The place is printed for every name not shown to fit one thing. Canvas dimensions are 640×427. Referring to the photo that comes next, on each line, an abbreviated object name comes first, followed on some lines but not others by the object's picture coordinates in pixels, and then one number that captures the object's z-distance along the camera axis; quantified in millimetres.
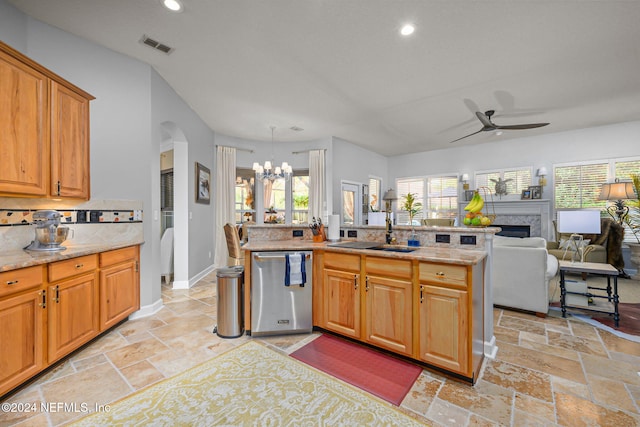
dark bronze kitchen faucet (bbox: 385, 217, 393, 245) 2732
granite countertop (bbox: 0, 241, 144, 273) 1753
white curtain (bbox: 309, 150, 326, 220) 6230
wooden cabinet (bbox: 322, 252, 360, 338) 2443
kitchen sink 2368
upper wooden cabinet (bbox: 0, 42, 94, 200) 1964
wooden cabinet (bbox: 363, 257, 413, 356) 2145
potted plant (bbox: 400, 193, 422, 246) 2598
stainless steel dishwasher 2631
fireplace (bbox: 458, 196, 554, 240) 6043
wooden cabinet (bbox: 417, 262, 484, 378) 1883
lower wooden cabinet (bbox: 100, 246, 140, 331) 2529
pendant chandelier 4989
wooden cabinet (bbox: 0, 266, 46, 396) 1662
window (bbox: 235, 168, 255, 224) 6184
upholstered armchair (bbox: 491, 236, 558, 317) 3043
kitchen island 1907
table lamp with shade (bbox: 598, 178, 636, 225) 4645
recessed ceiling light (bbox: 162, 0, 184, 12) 2180
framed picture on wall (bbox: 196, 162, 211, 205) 4805
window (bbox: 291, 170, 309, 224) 6504
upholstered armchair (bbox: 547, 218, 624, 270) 4828
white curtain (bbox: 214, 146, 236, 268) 5723
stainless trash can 2656
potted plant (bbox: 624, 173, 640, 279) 4773
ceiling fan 4039
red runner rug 1875
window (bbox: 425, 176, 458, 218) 7391
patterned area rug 1573
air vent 2686
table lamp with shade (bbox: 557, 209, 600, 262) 3182
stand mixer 2301
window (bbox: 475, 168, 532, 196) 6434
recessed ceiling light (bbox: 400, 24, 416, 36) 2504
